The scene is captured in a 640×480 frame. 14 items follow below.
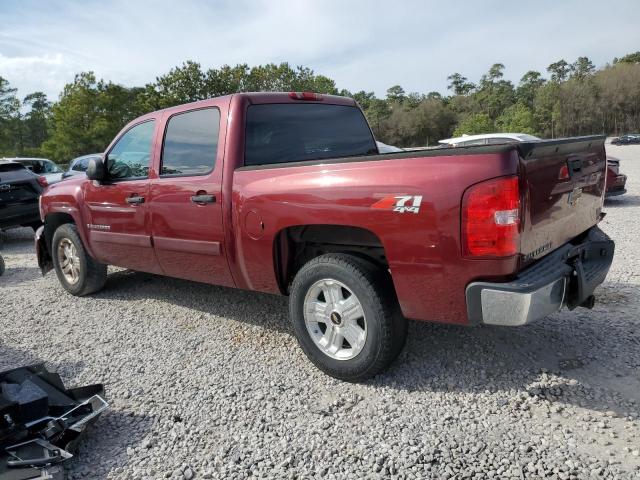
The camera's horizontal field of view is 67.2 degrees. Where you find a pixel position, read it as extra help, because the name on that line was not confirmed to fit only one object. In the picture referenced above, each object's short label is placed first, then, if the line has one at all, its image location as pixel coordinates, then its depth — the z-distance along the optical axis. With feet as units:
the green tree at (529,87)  244.79
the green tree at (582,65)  320.50
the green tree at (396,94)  326.44
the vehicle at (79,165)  41.27
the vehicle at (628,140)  156.25
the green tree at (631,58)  285.15
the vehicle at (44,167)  43.16
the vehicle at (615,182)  29.48
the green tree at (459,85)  354.54
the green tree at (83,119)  138.66
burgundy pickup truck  8.13
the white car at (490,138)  32.96
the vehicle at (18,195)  29.68
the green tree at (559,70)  331.57
